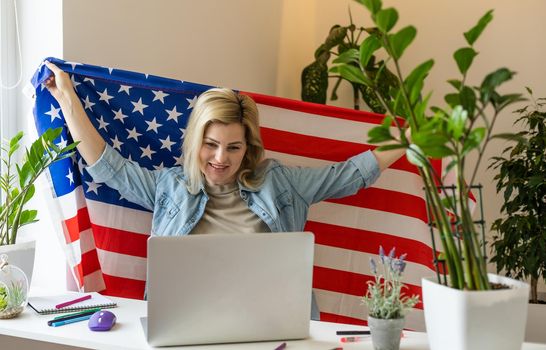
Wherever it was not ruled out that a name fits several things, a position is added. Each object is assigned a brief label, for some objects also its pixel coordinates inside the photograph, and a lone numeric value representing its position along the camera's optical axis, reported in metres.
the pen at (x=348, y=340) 1.71
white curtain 2.67
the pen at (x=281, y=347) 1.64
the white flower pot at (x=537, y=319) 3.00
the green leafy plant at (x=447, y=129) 1.40
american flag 2.53
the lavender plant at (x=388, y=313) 1.60
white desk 1.66
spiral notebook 1.95
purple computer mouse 1.76
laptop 1.63
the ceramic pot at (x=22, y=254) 2.15
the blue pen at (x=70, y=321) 1.82
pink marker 1.97
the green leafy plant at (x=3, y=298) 1.91
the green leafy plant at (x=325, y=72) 3.70
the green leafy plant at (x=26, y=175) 2.19
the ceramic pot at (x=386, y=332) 1.60
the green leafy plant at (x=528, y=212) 3.16
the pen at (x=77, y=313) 1.87
